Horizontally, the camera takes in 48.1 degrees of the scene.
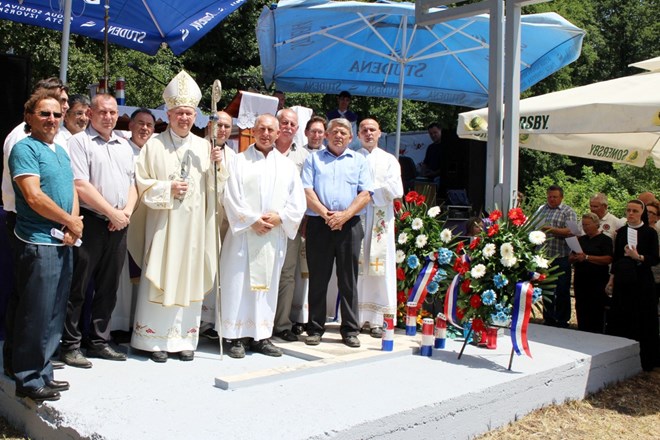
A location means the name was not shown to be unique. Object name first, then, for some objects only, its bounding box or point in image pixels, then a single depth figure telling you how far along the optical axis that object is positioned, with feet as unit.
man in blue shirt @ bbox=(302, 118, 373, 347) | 19.65
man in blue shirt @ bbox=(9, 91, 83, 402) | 13.80
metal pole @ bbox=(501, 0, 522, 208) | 20.47
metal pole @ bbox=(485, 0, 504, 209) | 21.01
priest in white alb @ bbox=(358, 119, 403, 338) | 21.13
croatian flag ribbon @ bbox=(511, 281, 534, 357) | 18.02
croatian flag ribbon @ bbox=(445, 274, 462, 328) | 19.31
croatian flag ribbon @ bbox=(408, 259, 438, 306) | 20.90
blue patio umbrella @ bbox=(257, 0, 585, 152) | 32.94
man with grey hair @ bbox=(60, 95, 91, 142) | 18.45
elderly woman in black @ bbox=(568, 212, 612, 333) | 26.73
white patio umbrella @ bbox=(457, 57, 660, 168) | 20.98
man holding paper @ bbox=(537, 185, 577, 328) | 28.27
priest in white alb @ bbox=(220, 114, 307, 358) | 18.25
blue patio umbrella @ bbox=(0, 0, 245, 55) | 25.26
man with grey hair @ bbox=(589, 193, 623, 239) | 28.07
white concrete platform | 13.01
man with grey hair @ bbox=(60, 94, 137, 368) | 16.24
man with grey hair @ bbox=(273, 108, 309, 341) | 20.08
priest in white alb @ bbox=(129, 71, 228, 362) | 17.30
